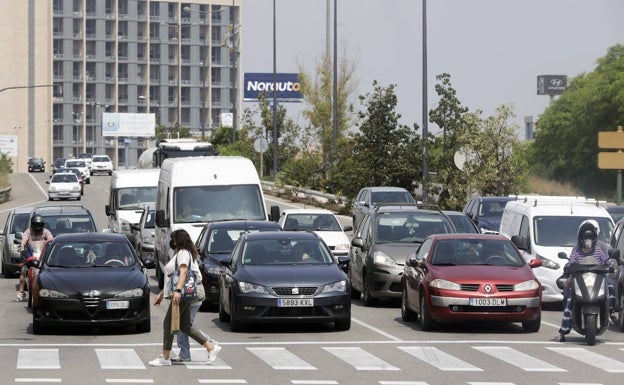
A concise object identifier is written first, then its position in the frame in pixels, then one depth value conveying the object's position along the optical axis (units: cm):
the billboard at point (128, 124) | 17875
